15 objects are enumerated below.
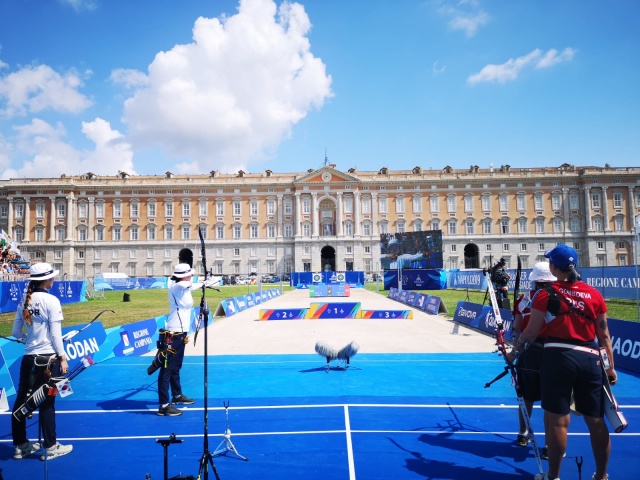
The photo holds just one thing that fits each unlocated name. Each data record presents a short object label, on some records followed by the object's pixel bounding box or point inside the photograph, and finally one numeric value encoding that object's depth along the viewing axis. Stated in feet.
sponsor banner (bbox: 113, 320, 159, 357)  37.83
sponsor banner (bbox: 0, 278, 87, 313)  80.03
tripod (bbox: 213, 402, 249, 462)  16.30
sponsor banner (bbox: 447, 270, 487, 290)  118.55
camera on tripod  54.51
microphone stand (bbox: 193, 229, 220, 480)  13.11
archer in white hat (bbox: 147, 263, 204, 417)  21.42
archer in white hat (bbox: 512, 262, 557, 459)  16.08
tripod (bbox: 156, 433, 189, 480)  11.94
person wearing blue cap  12.41
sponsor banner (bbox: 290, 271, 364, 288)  172.14
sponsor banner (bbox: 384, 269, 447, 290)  137.18
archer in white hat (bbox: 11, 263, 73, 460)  16.30
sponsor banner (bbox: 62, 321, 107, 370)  30.76
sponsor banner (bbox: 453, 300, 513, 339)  45.03
